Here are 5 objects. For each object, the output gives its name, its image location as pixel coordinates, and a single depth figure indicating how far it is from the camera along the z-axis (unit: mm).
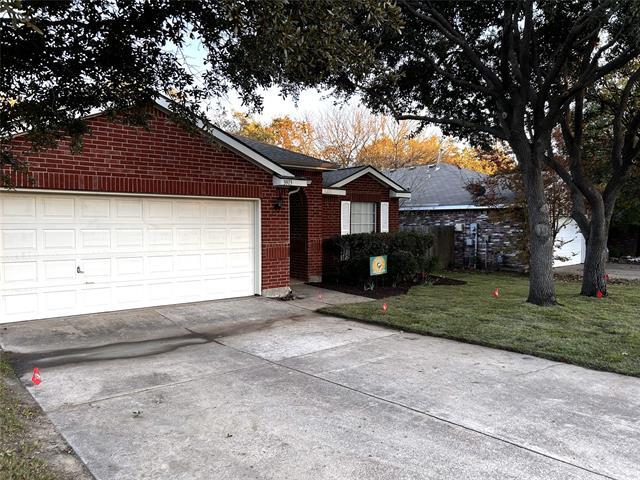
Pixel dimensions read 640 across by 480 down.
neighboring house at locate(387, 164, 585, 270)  18172
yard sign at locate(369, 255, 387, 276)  12000
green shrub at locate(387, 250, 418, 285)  12648
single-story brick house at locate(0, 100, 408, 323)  7719
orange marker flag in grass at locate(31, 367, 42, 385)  5063
